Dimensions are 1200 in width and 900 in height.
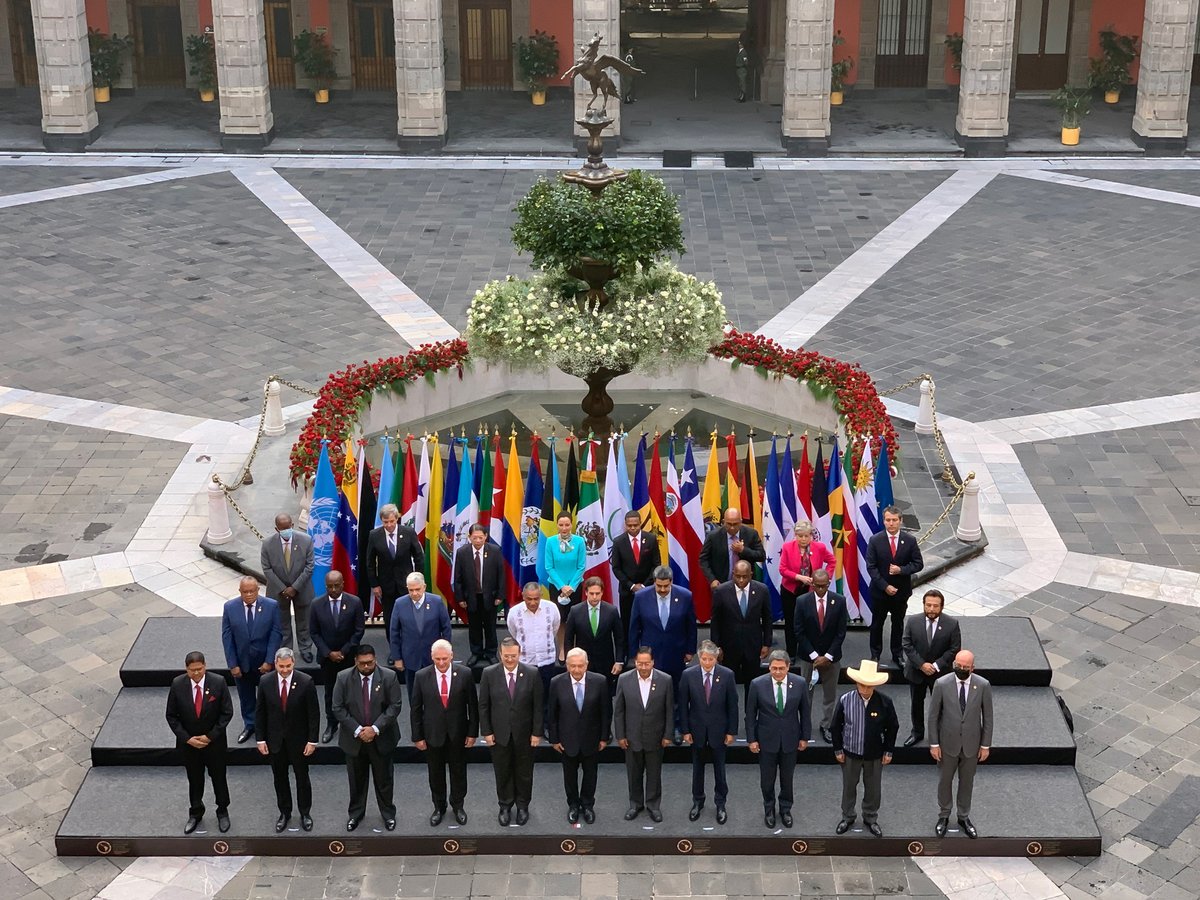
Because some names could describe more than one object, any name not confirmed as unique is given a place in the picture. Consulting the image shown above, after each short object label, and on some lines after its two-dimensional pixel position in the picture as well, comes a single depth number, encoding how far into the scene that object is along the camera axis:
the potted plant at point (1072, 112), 32.69
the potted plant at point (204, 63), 36.41
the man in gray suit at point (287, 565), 13.55
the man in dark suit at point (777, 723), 11.74
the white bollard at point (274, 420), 18.69
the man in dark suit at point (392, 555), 13.69
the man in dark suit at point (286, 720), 11.68
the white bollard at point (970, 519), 16.19
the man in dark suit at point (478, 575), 13.38
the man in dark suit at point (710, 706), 11.91
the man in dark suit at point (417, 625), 12.63
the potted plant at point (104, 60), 36.56
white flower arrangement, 16.53
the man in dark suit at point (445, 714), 11.80
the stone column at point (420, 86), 32.41
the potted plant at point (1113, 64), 35.81
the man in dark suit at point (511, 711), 11.81
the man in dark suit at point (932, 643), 12.51
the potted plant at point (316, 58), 36.62
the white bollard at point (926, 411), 18.66
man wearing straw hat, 11.65
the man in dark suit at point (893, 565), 13.43
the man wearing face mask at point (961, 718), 11.66
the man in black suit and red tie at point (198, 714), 11.69
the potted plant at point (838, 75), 35.75
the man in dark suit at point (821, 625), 12.72
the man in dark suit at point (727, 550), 13.58
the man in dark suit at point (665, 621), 12.82
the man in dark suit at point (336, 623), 12.70
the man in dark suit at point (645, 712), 11.82
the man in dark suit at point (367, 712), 11.73
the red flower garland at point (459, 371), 16.39
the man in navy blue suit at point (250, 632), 12.48
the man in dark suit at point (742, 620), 12.88
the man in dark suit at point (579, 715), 11.83
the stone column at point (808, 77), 31.94
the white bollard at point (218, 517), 16.16
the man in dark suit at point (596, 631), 12.72
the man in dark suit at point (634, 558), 13.63
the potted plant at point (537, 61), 36.28
